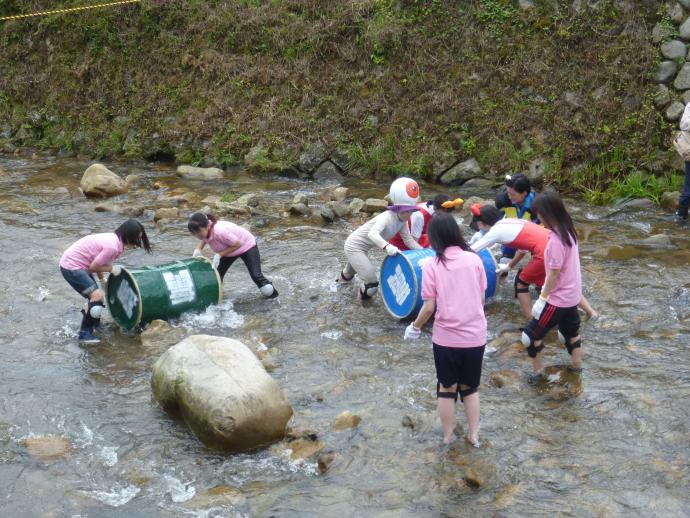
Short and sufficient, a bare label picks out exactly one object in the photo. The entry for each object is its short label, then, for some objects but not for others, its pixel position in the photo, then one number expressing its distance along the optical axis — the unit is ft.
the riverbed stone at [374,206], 42.68
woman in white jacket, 27.76
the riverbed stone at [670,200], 40.65
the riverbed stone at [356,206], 42.86
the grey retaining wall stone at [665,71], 44.19
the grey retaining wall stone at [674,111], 43.11
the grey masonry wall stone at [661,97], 43.83
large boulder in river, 19.51
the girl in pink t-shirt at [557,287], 20.39
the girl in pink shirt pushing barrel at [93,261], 26.48
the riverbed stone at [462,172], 47.60
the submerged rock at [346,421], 20.70
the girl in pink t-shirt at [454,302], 18.10
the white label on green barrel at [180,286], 27.66
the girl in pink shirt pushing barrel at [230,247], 29.25
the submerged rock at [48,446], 19.90
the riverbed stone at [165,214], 42.65
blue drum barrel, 26.81
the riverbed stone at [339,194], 45.93
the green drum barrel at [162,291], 27.07
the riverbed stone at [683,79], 43.33
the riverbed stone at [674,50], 44.01
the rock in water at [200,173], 53.01
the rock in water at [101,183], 48.24
